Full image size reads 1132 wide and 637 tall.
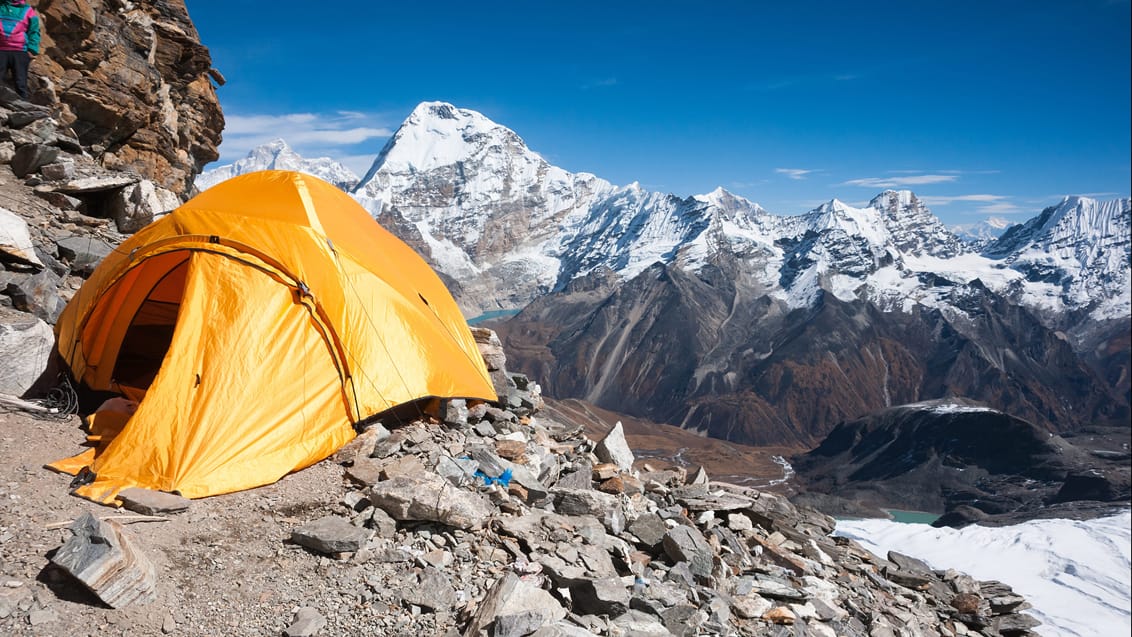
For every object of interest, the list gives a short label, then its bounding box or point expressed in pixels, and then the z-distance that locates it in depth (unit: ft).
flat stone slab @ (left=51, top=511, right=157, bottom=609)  18.63
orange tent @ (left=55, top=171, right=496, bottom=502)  27.86
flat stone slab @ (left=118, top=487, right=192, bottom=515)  24.32
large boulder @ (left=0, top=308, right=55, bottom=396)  32.09
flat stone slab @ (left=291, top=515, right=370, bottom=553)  23.29
